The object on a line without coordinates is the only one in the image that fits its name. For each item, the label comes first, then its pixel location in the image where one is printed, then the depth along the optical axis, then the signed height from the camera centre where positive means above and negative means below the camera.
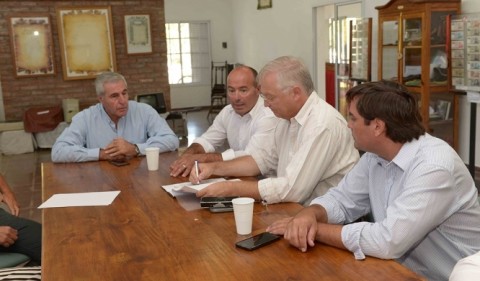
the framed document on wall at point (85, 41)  8.26 +0.42
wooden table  1.39 -0.58
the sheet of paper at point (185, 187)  2.15 -0.55
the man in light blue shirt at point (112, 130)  3.07 -0.42
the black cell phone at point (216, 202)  1.95 -0.54
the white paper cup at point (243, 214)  1.64 -0.50
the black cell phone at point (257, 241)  1.55 -0.56
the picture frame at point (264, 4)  10.05 +1.09
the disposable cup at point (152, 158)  2.69 -0.51
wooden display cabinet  5.20 -0.04
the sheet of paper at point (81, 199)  2.15 -0.58
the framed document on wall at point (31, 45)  8.06 +0.38
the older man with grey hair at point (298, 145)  2.05 -0.38
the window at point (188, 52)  11.90 +0.22
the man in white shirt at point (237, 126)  2.65 -0.40
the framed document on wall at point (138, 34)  8.55 +0.50
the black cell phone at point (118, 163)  2.91 -0.56
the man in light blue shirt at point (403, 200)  1.49 -0.46
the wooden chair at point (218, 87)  11.41 -0.60
